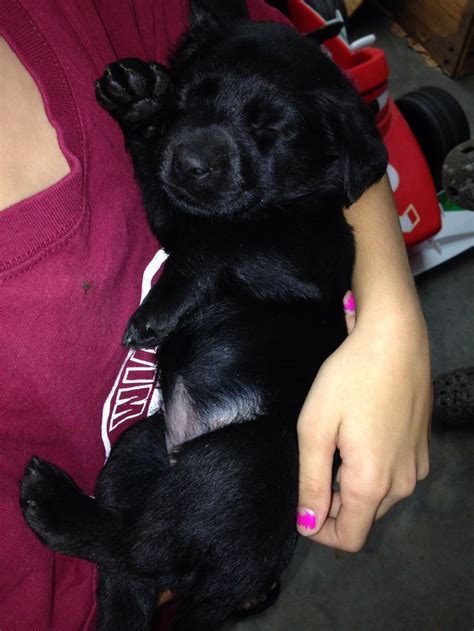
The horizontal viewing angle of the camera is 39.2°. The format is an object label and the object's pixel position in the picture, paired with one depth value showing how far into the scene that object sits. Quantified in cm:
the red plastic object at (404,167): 64
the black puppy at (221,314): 34
